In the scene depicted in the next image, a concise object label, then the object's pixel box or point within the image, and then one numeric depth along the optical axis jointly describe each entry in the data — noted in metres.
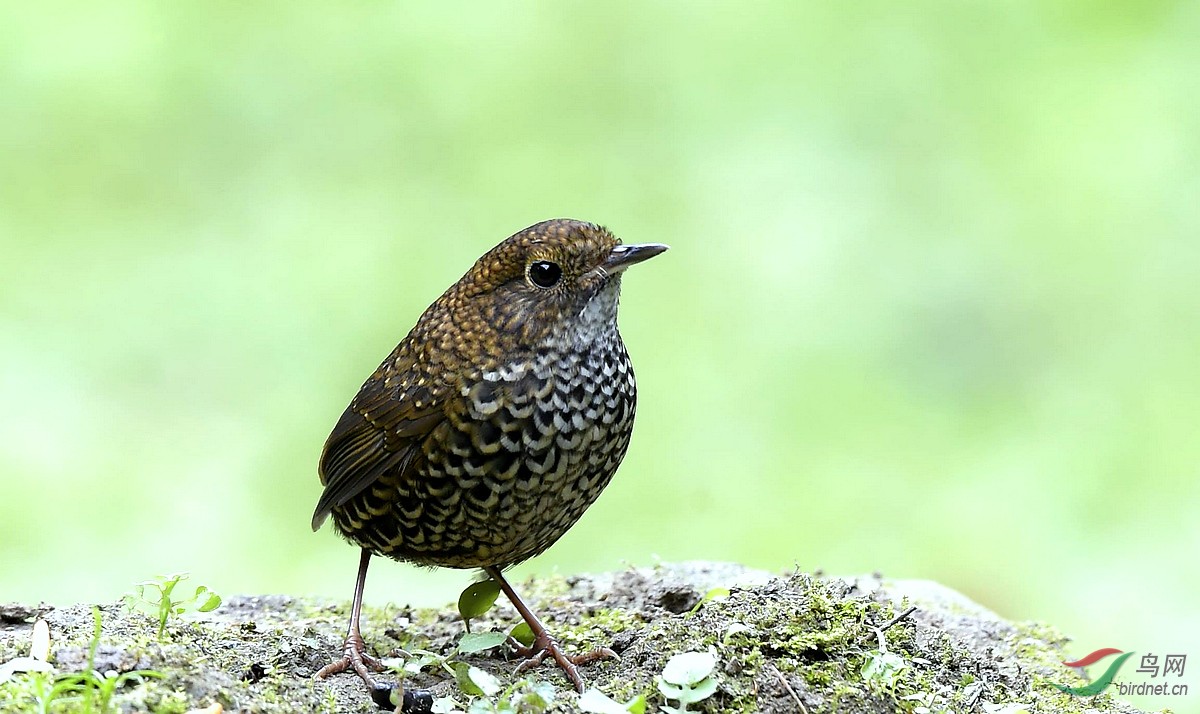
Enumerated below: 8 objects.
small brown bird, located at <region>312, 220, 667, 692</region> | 7.29
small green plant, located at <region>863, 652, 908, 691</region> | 6.70
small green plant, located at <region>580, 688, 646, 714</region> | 5.97
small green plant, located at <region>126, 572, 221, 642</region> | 6.89
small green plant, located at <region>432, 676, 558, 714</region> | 6.22
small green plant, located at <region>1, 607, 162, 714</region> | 5.43
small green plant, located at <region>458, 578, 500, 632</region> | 8.20
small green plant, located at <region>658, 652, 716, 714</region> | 6.29
